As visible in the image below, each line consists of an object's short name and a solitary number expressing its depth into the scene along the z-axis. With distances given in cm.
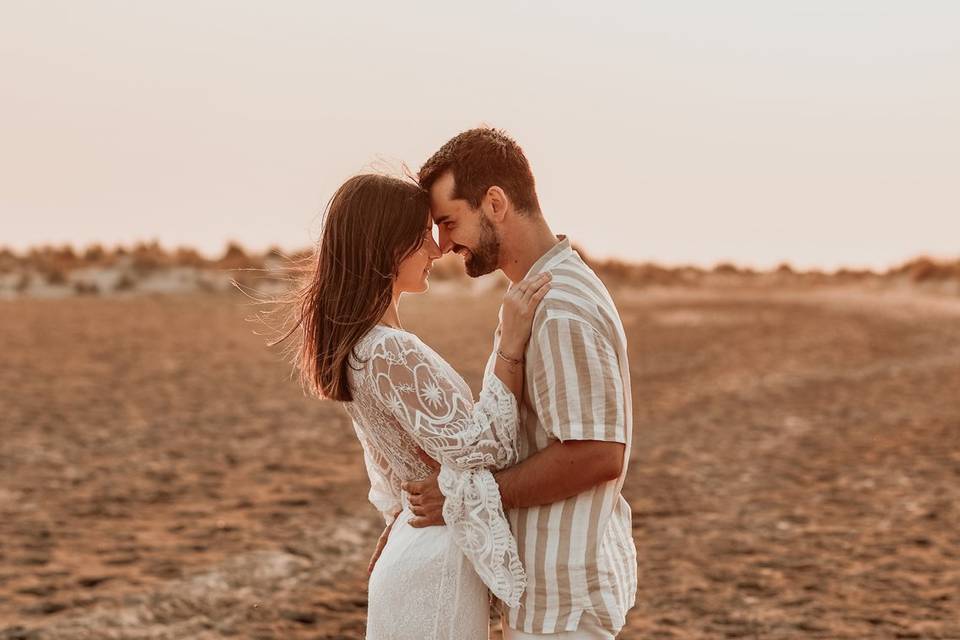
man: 306
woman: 318
